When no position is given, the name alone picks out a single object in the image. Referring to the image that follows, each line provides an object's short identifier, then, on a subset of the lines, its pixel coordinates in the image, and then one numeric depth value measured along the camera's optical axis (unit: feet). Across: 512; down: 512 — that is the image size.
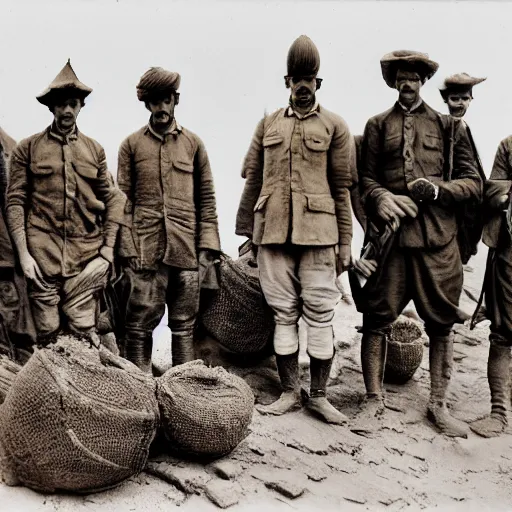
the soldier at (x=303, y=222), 18.03
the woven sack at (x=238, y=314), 20.25
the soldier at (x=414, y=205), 18.57
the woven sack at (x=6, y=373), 15.03
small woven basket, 20.86
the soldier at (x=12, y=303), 16.66
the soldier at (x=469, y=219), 19.22
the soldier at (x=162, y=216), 18.13
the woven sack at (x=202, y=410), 14.84
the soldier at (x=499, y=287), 18.99
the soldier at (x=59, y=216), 16.60
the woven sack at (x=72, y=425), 13.23
